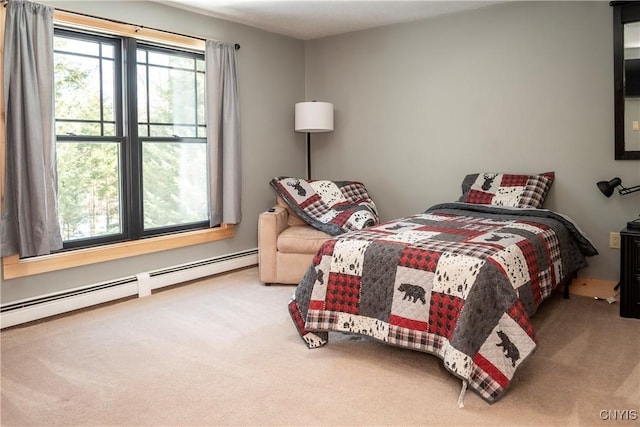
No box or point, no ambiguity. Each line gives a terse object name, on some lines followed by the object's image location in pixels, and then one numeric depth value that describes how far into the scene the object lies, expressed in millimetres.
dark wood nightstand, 3322
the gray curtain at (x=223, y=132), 4426
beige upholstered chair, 4168
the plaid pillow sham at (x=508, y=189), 3926
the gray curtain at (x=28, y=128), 3188
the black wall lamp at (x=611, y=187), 3719
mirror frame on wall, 3658
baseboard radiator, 3346
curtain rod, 3393
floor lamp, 4910
